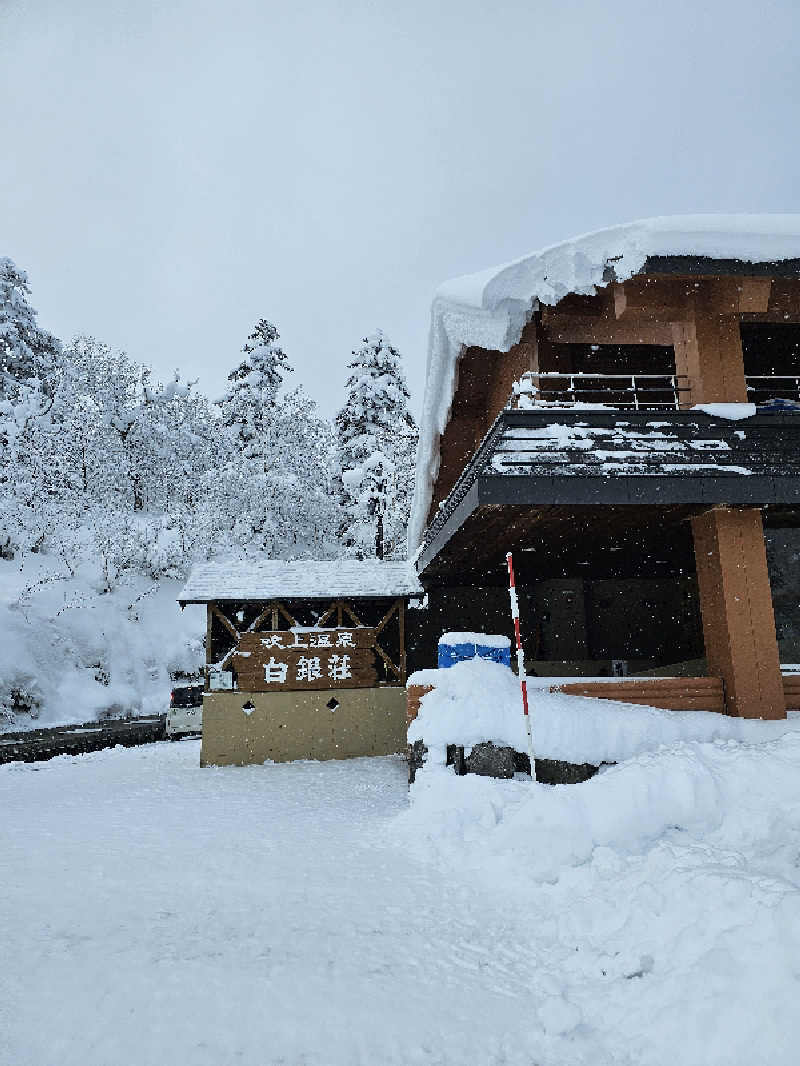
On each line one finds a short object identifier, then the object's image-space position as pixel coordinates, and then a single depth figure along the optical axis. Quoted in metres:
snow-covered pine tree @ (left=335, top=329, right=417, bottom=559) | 28.50
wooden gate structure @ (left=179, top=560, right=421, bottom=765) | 11.84
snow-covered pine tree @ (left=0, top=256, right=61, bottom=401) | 36.53
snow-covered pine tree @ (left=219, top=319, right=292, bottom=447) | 36.03
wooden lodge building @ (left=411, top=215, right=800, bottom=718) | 7.89
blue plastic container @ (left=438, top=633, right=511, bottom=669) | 8.60
